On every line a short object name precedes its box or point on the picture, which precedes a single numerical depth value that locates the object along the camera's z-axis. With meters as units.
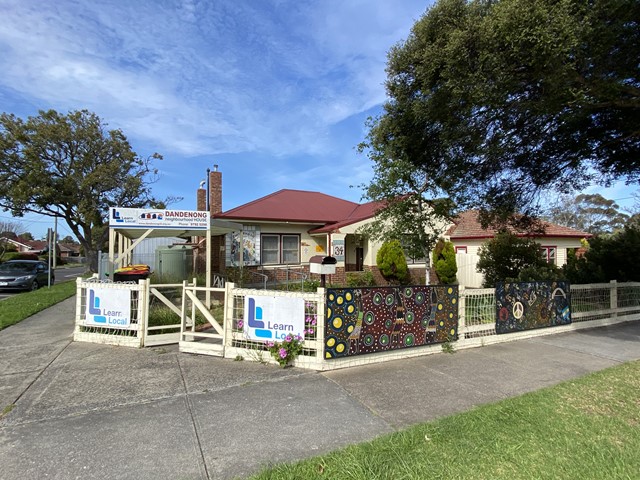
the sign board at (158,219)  8.06
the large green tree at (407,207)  11.11
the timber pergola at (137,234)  8.21
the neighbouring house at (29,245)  85.28
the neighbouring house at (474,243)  20.33
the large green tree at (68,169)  26.33
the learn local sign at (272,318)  5.99
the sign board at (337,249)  18.07
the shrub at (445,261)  16.84
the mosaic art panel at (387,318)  5.89
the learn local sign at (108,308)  7.18
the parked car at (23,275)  17.70
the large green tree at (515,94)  5.58
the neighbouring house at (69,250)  103.26
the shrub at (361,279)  17.02
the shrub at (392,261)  16.62
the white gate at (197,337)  6.54
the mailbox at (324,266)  5.79
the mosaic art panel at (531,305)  7.76
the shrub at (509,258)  15.81
